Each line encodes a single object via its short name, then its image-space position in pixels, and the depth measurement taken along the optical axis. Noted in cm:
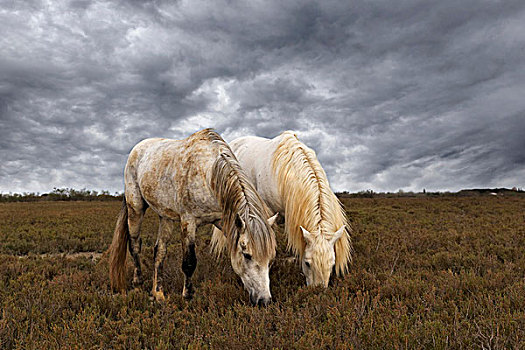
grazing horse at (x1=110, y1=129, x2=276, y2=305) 367
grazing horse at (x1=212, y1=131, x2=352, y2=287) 433
